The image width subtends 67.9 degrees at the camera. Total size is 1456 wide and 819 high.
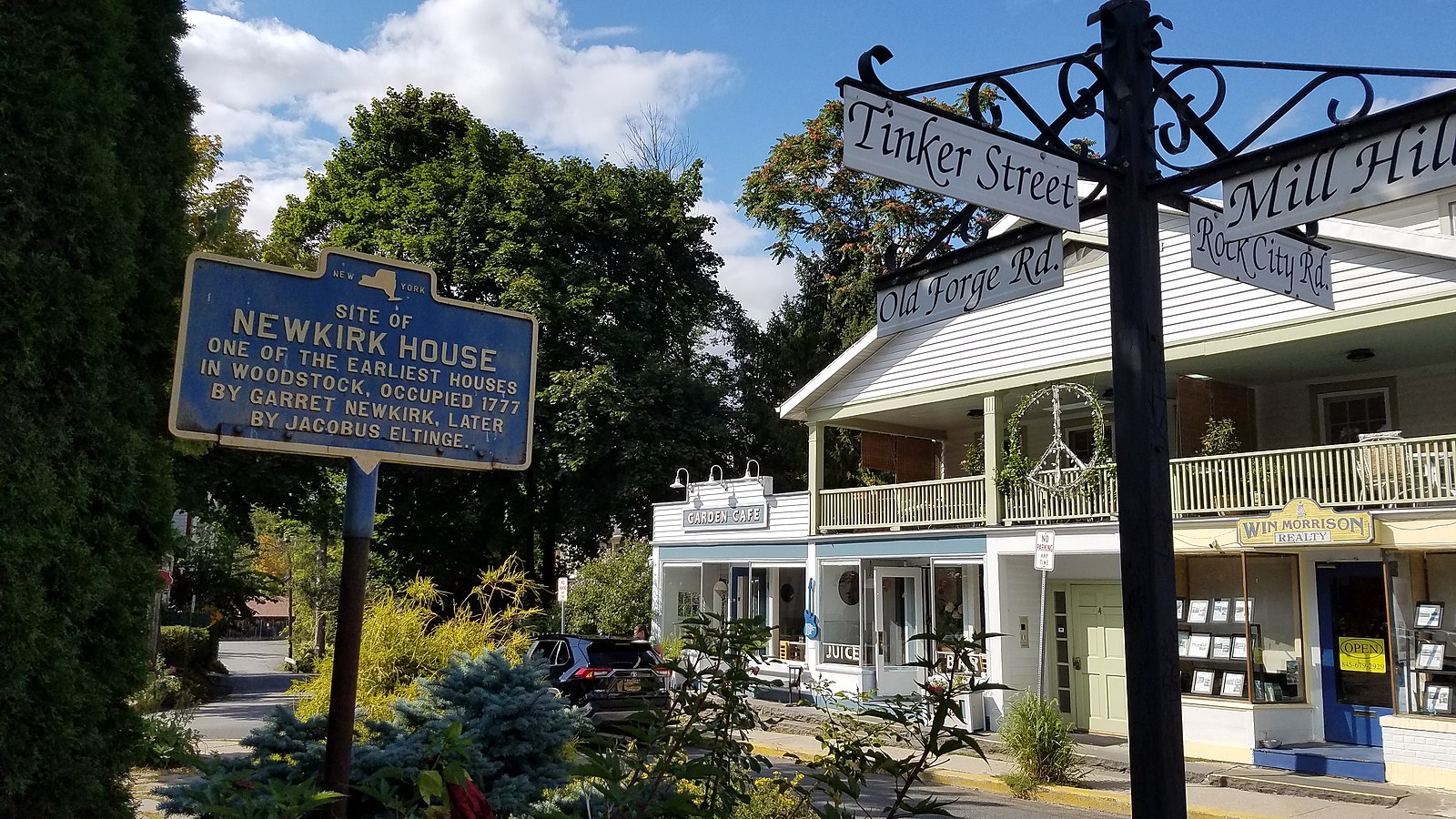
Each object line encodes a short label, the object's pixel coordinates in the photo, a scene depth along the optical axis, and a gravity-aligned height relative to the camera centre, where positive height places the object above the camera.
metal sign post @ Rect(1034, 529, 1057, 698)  14.72 +0.61
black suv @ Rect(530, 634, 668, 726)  15.36 -1.13
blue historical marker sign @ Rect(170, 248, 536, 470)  4.77 +1.02
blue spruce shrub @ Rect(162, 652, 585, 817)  4.94 -0.75
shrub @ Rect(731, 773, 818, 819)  6.81 -1.40
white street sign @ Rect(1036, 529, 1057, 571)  14.80 +0.66
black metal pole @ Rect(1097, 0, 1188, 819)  3.75 +0.63
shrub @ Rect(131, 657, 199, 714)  17.02 -1.95
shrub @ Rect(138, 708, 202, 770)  11.12 -1.72
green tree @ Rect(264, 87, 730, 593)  29.91 +8.55
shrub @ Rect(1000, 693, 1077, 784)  13.20 -1.80
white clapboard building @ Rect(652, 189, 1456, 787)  13.95 +1.38
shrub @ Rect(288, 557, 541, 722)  9.07 -0.53
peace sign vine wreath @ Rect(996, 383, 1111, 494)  17.23 +2.46
